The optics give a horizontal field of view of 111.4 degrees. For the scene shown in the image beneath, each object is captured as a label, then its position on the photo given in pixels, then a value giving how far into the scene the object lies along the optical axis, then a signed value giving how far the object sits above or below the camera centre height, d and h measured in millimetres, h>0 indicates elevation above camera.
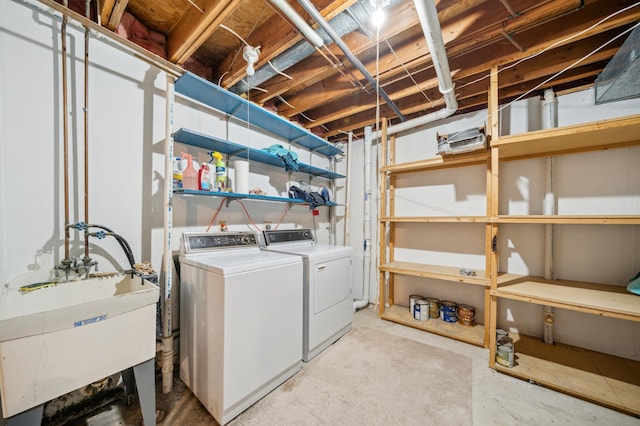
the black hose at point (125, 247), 1410 -238
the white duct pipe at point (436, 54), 1186 +1094
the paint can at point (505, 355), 1725 -1131
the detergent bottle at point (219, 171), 1860 +356
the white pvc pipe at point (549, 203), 2059 +101
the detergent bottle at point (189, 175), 1717 +292
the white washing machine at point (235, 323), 1277 -726
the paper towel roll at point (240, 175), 1941 +328
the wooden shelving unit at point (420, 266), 2152 -625
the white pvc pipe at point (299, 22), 1247 +1178
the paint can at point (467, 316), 2391 -1135
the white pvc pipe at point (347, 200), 3170 +193
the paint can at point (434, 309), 2584 -1140
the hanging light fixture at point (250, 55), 1618 +1178
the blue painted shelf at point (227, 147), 1680 +582
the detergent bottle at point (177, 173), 1628 +294
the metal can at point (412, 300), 2620 -1062
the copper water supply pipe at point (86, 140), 1346 +441
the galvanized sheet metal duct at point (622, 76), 1404 +1007
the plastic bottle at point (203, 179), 1740 +263
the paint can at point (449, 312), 2477 -1133
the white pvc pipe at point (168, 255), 1522 -306
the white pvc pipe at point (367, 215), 3018 -32
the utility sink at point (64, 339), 816 -548
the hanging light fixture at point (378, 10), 1210 +1139
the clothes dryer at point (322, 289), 1832 -700
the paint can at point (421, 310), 2514 -1129
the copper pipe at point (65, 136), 1279 +443
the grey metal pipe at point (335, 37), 1242 +1160
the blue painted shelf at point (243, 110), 1701 +975
